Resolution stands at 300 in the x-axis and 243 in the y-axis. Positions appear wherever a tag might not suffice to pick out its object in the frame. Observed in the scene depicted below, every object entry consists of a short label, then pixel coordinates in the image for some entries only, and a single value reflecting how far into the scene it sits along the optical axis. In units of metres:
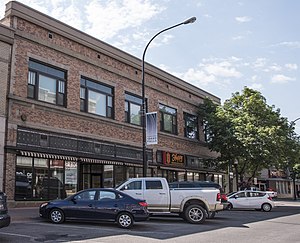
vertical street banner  19.58
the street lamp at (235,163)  31.77
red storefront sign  29.25
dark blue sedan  13.57
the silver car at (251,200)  25.12
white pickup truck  16.02
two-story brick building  18.70
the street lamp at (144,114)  18.74
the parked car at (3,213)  9.38
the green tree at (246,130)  29.39
